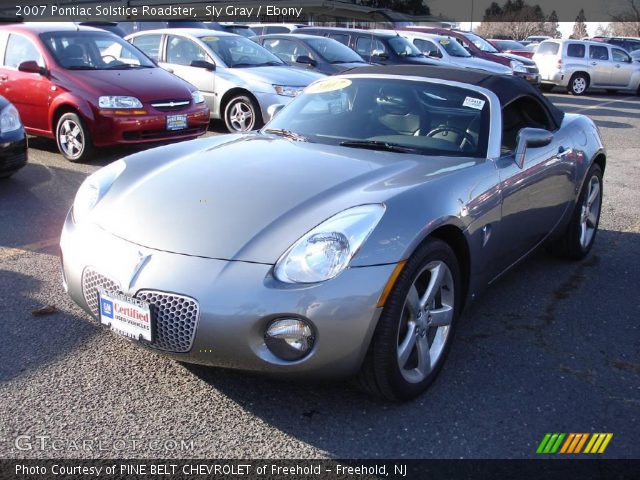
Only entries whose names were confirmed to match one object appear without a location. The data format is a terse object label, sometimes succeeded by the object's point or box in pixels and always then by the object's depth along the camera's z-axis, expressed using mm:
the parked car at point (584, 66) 20125
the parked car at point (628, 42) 34703
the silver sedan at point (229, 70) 9562
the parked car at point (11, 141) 6219
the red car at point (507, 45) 27016
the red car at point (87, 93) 7664
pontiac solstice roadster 2729
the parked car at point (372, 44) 14617
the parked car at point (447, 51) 17056
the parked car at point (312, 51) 11797
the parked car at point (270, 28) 17406
